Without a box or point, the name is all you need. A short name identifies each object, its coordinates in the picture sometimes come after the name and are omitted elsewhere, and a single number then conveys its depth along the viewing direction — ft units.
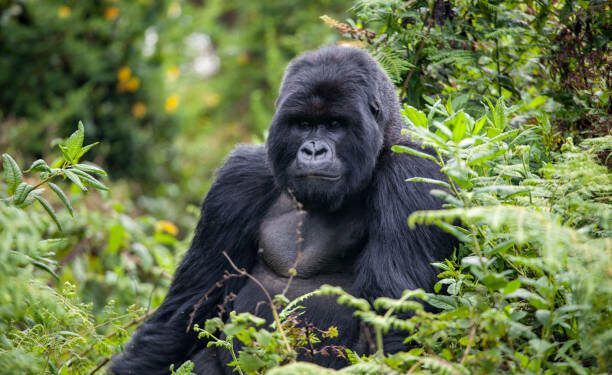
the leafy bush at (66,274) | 12.91
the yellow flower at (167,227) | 32.57
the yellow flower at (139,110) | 47.14
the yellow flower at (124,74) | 46.01
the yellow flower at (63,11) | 44.92
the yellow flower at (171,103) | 49.52
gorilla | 18.39
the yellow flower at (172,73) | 51.54
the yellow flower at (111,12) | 46.39
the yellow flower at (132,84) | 46.44
